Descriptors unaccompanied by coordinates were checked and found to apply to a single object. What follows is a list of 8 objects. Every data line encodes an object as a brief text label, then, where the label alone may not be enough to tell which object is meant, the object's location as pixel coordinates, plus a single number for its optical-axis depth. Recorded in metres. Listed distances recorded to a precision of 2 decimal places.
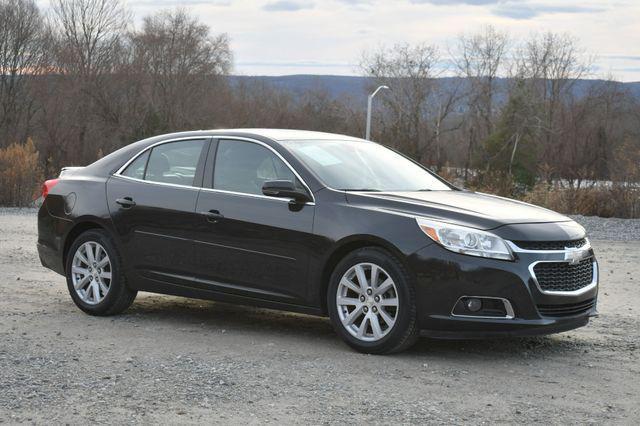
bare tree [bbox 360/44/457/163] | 76.50
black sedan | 6.25
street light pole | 48.90
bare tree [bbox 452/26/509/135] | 85.50
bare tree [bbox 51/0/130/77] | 79.12
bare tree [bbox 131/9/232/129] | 84.50
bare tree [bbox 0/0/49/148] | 70.31
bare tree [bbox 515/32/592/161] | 87.39
